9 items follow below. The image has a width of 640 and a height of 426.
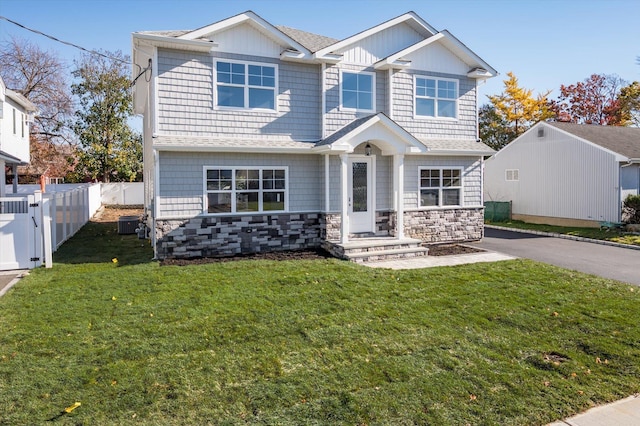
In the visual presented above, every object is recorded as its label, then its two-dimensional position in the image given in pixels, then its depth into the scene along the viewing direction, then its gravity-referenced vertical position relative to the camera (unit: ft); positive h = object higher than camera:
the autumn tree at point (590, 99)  123.65 +29.25
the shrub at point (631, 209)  54.70 -1.14
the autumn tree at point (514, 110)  116.57 +24.73
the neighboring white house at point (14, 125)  60.29 +12.42
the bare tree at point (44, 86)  101.76 +28.14
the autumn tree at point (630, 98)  107.55 +25.66
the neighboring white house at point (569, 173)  57.47 +4.11
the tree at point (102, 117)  92.07 +18.73
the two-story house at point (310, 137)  36.91 +6.05
